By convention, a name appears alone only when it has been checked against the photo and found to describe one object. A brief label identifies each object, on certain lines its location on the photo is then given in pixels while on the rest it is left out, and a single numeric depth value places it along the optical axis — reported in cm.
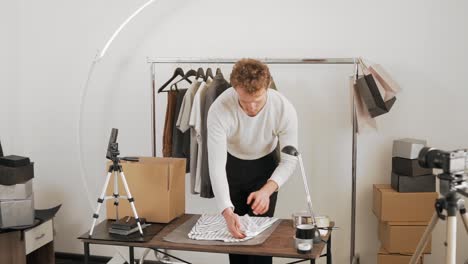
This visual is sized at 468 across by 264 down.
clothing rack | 342
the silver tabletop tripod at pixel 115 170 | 257
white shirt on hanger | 332
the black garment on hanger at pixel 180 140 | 349
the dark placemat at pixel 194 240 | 235
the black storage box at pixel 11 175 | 333
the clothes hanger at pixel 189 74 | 359
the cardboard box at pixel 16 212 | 336
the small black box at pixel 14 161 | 335
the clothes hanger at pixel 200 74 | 351
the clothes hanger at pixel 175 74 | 360
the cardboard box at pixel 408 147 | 322
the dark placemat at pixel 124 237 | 245
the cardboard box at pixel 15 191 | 335
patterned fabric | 242
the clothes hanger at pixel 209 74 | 351
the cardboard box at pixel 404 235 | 325
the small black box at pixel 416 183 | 325
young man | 242
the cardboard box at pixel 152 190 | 268
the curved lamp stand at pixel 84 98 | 357
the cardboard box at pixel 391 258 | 329
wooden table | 226
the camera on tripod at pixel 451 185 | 198
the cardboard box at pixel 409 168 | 321
